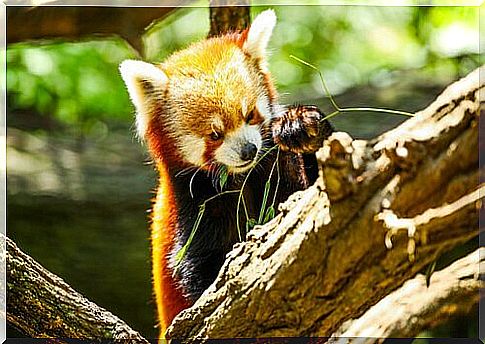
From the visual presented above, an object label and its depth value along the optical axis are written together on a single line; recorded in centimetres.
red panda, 437
